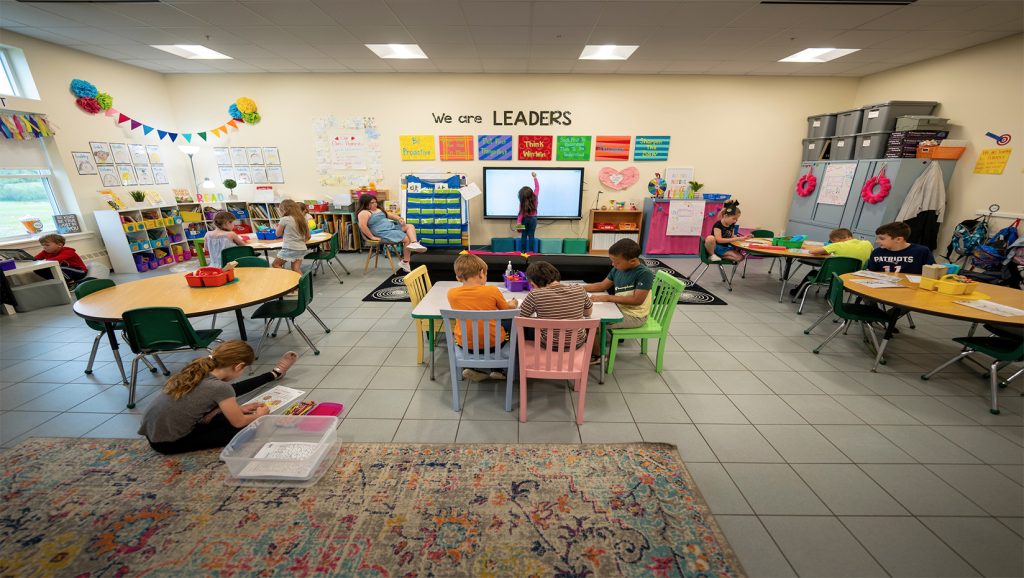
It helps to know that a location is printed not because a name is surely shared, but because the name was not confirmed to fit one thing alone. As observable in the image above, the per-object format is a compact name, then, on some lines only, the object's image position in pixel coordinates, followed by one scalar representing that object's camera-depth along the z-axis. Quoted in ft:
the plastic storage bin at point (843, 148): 20.13
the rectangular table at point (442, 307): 8.91
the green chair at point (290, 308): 11.21
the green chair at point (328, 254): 18.56
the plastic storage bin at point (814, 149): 22.18
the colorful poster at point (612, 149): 23.66
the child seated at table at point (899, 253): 12.13
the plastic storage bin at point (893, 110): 18.01
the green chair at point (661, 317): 9.91
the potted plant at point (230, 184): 22.99
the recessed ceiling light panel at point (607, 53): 18.45
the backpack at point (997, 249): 14.60
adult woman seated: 19.80
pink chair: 7.52
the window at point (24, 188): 16.61
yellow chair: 10.06
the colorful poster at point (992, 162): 15.67
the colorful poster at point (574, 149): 23.71
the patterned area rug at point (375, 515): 5.58
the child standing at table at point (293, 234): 15.78
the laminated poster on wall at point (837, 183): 19.99
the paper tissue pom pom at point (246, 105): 22.98
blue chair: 7.86
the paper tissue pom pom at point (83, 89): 18.13
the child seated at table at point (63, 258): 15.74
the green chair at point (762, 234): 19.43
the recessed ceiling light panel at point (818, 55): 18.25
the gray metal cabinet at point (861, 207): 17.47
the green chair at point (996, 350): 8.64
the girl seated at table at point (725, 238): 17.67
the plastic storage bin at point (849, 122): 19.69
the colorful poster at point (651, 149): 23.62
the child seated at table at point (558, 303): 8.07
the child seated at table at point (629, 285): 9.56
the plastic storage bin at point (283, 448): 6.91
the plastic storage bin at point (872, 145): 18.47
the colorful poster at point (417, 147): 23.63
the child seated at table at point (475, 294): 8.37
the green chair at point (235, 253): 14.12
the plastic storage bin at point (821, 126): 21.56
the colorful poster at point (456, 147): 23.71
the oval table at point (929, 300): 8.61
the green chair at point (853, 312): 11.05
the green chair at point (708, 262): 18.19
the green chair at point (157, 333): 8.40
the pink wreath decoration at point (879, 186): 17.92
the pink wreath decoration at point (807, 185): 22.41
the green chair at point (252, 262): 12.97
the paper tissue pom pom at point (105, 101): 19.16
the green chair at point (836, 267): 12.94
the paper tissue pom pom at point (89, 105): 18.54
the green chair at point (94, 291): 9.71
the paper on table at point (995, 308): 8.66
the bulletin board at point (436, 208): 23.11
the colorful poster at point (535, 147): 23.71
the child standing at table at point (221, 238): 15.34
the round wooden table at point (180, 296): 8.87
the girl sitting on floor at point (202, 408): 6.83
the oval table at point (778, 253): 15.30
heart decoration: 24.21
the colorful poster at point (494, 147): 23.70
